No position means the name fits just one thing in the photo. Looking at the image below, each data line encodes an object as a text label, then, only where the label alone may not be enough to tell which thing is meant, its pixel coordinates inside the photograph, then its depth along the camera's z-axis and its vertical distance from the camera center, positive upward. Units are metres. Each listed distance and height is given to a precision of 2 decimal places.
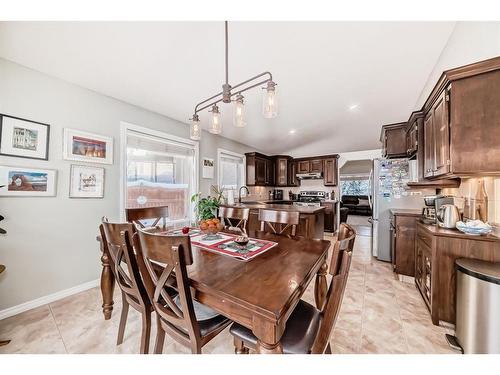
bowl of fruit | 1.75 -0.35
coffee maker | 2.12 -0.15
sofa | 9.36 -0.66
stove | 6.07 -0.23
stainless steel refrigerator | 3.02 -0.06
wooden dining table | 0.76 -0.46
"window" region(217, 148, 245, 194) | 4.47 +0.49
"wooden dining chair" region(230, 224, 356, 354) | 0.87 -0.75
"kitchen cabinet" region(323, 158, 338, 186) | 5.91 +0.58
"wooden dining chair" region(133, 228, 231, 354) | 0.89 -0.58
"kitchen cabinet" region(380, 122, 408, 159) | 3.21 +0.88
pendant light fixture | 1.40 +0.65
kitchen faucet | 4.90 -0.06
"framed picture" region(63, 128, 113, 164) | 2.20 +0.49
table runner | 1.33 -0.45
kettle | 1.84 -0.23
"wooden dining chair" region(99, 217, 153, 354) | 1.17 -0.58
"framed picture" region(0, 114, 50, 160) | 1.83 +0.49
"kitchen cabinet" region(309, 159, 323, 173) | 6.10 +0.80
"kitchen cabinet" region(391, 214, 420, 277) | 2.58 -0.71
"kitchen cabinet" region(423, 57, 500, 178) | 1.40 +0.58
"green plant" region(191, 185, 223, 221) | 3.59 -0.33
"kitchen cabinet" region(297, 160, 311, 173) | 6.32 +0.79
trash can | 1.22 -0.78
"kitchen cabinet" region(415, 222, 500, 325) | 1.53 -0.57
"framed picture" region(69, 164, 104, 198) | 2.25 +0.07
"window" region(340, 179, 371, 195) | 9.80 +0.21
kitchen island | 3.14 -0.55
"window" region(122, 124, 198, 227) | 2.87 +0.29
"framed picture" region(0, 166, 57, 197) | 1.83 +0.05
